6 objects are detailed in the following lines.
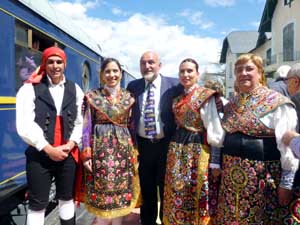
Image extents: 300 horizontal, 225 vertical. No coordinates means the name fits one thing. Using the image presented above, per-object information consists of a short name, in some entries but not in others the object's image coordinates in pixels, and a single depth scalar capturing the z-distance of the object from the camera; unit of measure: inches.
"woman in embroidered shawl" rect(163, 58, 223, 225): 76.4
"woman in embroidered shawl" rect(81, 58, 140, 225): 78.7
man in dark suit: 85.6
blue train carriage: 88.4
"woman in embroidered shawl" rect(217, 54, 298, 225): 63.5
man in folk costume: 71.6
